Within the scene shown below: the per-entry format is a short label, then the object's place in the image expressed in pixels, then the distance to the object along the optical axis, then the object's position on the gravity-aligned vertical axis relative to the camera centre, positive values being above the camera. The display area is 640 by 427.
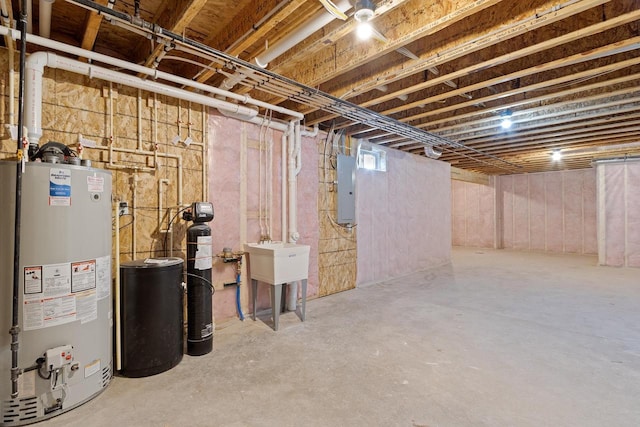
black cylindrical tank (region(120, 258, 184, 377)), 2.30 -0.74
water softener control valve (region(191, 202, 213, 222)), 2.75 +0.04
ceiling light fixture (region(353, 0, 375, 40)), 1.87 +1.20
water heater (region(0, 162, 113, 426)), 1.78 -0.42
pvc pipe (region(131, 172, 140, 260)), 2.78 -0.01
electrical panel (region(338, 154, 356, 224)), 4.74 +0.39
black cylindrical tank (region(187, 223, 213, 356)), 2.65 -0.65
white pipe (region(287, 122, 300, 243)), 3.96 +0.35
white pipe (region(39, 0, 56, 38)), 1.95 +1.30
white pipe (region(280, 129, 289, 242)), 3.98 +0.40
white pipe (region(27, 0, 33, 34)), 1.95 +1.32
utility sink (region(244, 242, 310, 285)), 3.18 -0.48
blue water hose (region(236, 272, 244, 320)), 3.49 -0.90
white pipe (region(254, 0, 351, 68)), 1.94 +1.23
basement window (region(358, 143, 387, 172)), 5.18 +0.96
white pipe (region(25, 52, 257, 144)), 2.15 +1.08
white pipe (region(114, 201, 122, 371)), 2.27 -0.63
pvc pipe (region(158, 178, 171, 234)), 2.94 +0.13
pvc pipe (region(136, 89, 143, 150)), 2.84 +0.88
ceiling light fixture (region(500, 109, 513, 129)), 4.09 +1.27
